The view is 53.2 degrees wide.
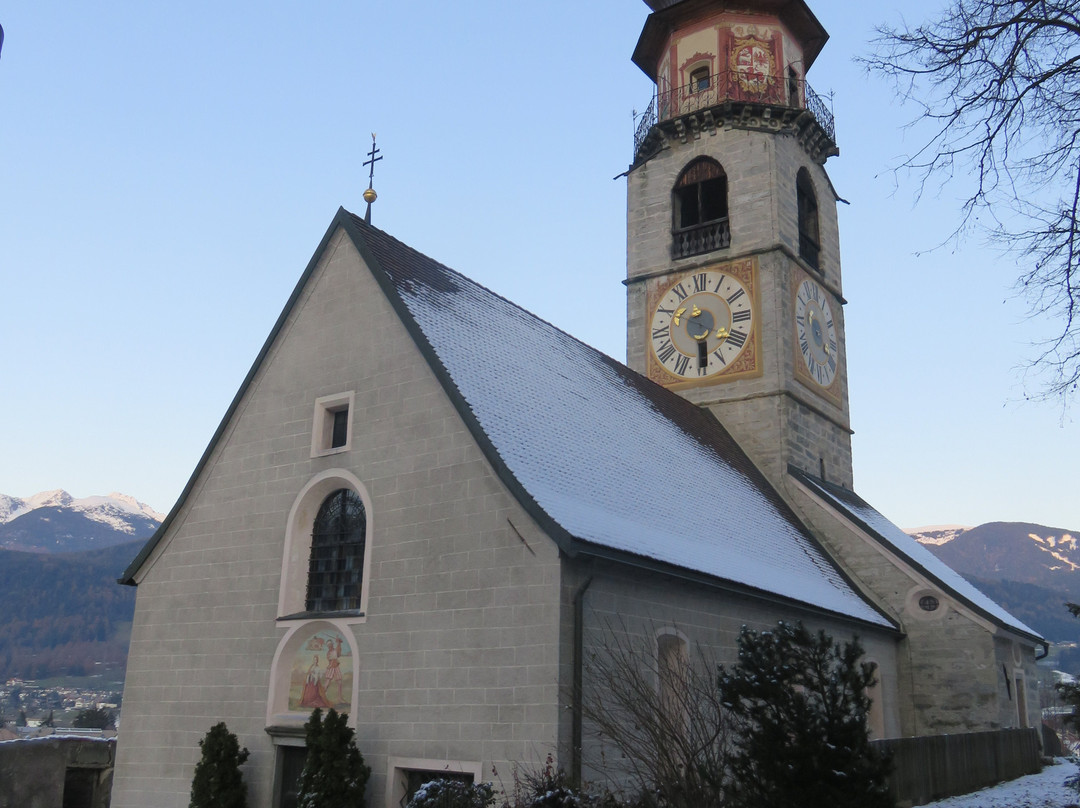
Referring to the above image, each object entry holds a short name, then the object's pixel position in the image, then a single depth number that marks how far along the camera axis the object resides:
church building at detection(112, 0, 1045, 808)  14.58
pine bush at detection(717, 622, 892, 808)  9.98
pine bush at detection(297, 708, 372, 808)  14.28
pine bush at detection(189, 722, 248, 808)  15.86
